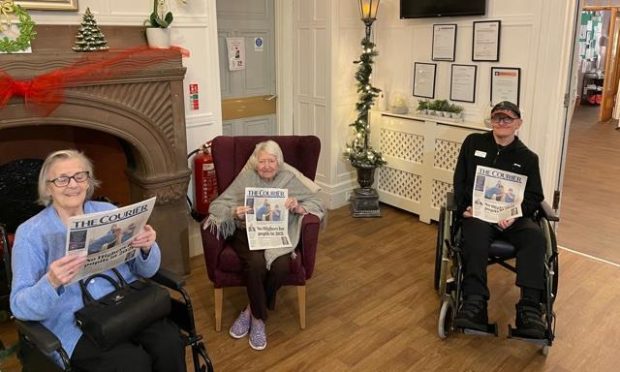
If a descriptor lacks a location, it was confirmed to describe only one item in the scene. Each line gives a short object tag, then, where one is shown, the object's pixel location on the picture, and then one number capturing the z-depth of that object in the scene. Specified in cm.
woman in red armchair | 265
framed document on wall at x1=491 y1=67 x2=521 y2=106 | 375
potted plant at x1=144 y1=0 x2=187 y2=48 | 312
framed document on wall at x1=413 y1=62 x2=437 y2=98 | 430
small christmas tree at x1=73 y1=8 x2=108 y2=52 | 285
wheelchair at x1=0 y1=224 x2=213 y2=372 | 169
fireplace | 269
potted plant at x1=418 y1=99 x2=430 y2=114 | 431
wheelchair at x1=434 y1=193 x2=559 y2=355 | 252
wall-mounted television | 384
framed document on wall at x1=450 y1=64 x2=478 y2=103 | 402
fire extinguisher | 362
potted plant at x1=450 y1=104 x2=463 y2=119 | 409
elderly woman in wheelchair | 173
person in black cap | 256
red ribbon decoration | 254
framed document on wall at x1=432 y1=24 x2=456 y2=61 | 408
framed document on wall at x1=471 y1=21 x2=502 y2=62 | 380
